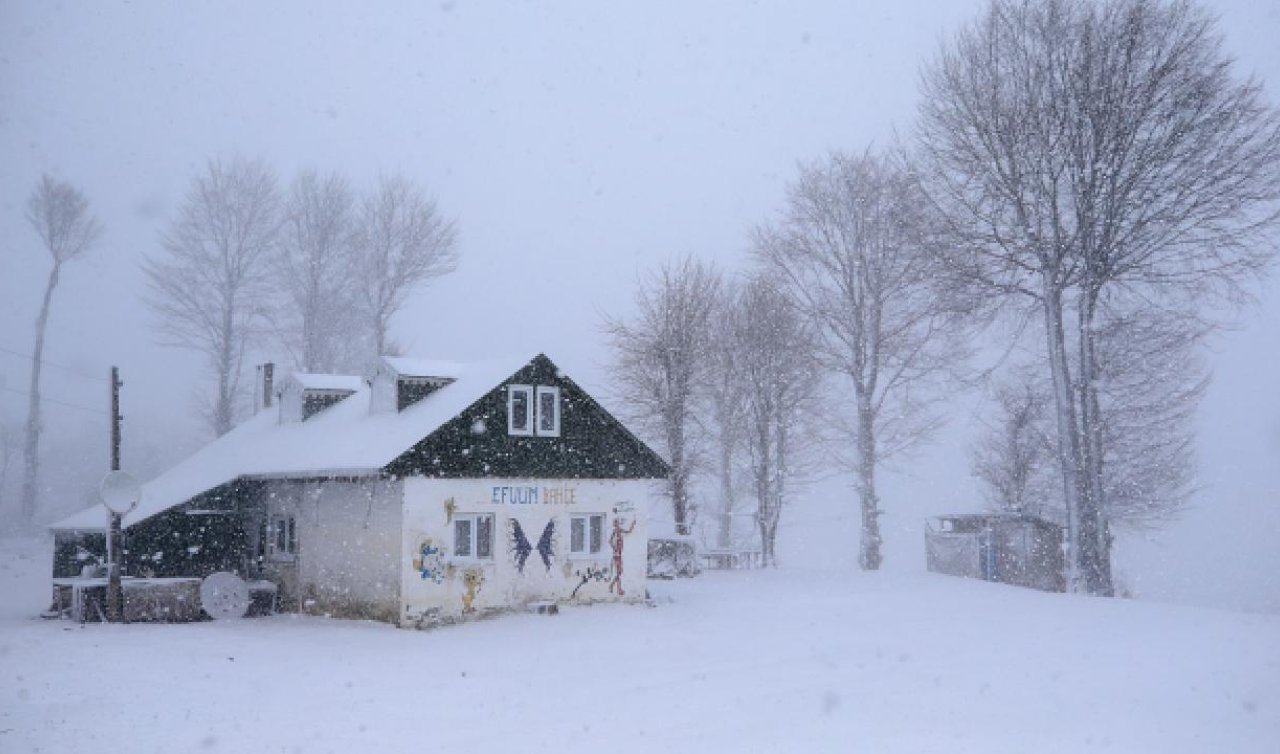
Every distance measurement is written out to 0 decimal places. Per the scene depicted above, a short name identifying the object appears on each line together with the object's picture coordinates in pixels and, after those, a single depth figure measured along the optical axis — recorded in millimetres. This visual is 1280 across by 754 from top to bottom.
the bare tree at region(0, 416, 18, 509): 53438
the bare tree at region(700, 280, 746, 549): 39562
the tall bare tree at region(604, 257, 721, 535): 37219
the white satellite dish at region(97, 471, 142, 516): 21375
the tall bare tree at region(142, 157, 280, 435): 38562
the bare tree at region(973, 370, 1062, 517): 38312
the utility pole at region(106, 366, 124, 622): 22219
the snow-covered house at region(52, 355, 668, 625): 21641
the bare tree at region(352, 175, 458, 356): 41344
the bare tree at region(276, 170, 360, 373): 40594
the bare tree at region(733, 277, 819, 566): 37562
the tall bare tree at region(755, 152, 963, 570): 34156
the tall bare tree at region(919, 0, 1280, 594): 20531
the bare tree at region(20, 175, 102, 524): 38938
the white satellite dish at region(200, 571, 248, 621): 23688
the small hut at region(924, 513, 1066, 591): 32625
